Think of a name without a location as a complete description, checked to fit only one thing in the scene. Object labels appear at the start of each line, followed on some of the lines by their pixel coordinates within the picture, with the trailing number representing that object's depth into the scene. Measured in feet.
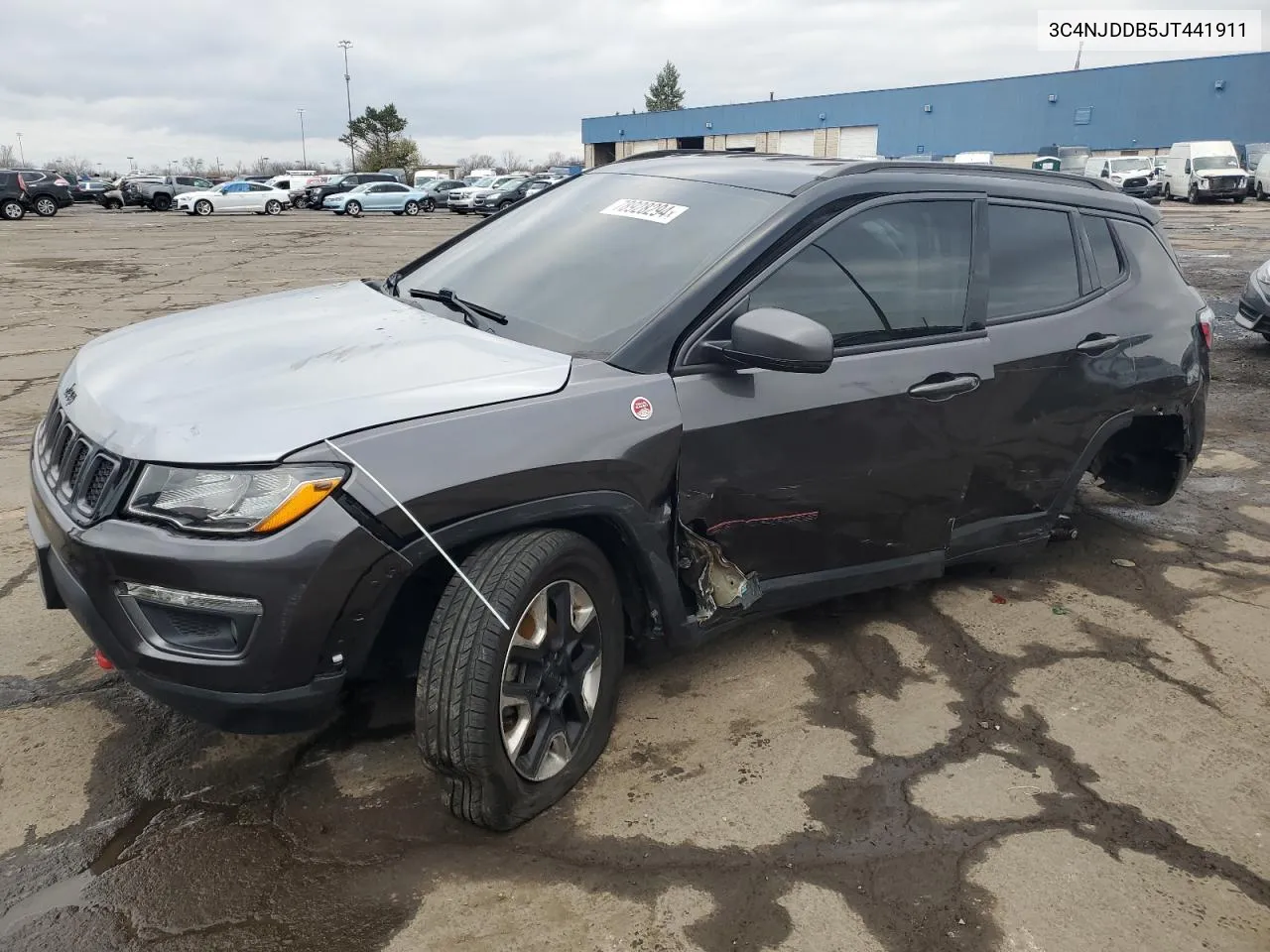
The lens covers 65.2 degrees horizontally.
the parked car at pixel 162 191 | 136.36
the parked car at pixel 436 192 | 131.64
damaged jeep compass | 7.36
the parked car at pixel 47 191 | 107.34
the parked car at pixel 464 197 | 126.82
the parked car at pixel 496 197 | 122.93
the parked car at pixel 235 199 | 123.54
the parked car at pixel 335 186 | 139.13
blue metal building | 154.61
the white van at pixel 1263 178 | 112.94
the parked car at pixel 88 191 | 161.99
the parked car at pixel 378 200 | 123.34
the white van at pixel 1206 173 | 108.06
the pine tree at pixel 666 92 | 340.80
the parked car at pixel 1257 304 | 27.66
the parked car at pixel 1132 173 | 113.78
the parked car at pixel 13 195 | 103.55
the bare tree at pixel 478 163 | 419.64
